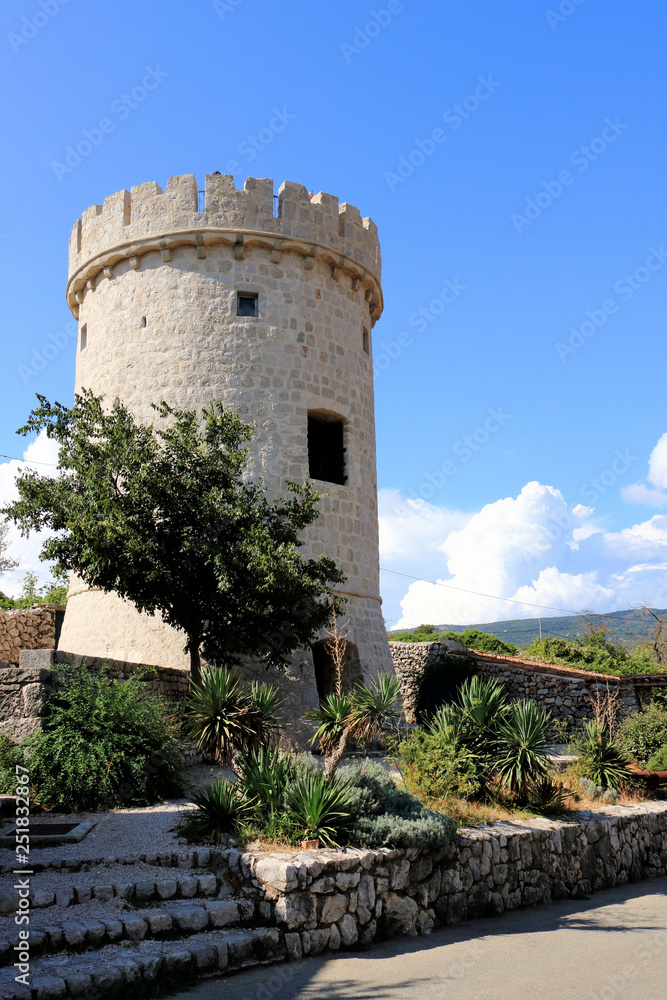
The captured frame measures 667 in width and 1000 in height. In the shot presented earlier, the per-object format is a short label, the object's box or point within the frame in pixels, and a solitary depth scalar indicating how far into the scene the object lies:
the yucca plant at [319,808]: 7.74
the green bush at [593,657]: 20.89
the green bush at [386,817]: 7.79
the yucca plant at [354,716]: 8.85
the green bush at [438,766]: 10.02
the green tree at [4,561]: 26.88
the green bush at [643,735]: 14.13
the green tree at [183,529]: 11.44
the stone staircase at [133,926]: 5.55
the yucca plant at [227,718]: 10.10
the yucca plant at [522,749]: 10.28
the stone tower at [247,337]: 15.69
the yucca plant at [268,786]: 7.87
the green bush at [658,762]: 13.48
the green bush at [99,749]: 9.32
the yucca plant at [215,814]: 8.06
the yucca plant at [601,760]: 12.16
